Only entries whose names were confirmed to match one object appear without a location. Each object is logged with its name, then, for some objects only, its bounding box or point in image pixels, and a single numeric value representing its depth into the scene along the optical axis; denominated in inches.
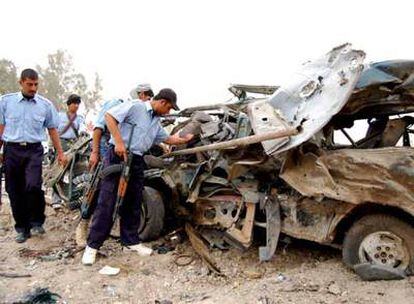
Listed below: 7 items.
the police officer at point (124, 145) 173.9
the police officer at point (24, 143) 199.2
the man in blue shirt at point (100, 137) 189.6
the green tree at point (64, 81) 1412.4
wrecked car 138.3
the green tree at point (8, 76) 1101.5
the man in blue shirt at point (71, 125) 291.4
